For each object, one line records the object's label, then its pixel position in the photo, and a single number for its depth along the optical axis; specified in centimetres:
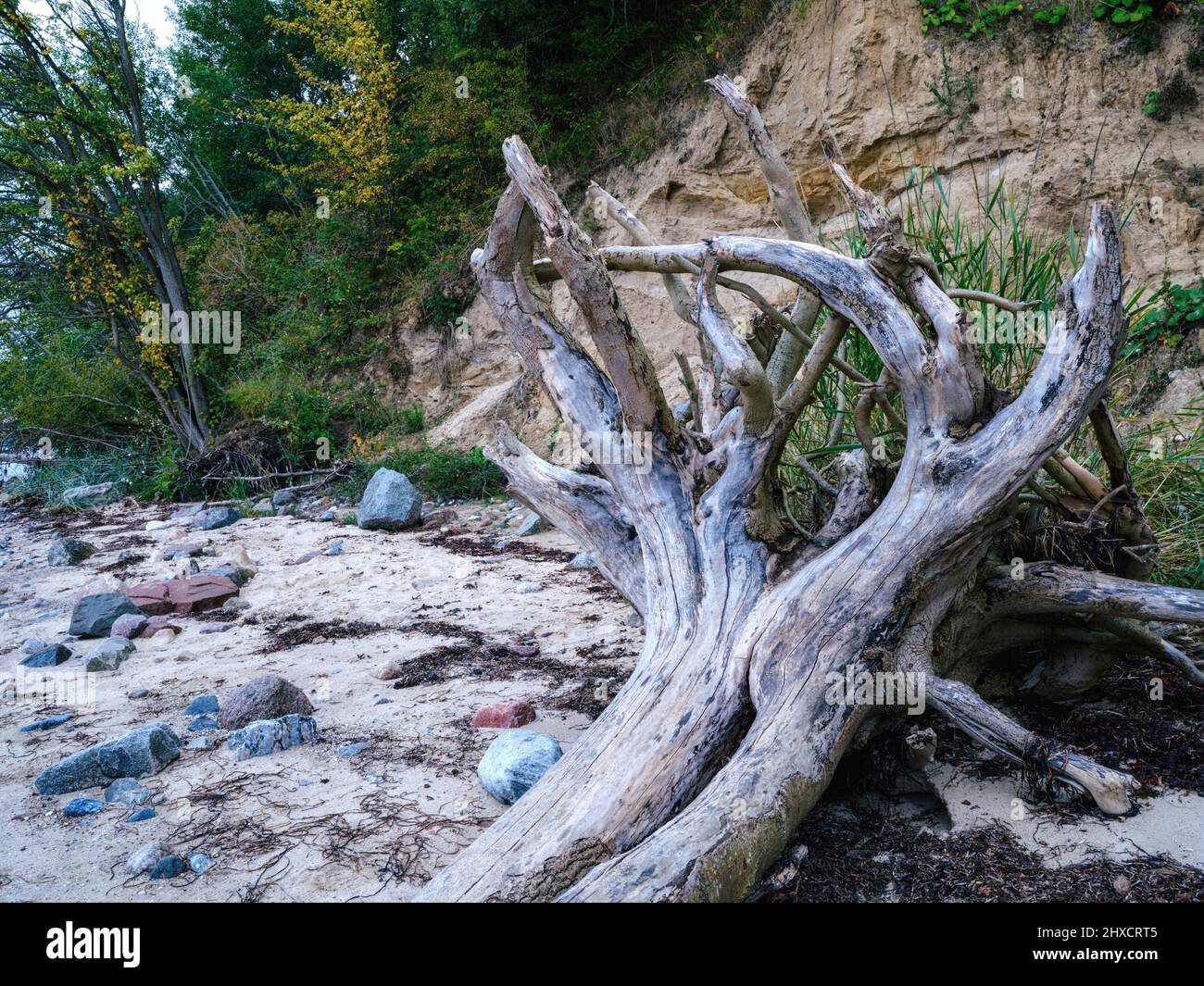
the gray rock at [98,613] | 449
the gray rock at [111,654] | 388
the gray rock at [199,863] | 211
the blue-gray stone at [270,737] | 279
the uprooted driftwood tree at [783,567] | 190
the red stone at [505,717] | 297
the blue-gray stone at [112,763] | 260
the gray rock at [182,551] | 664
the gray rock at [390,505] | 711
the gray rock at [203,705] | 321
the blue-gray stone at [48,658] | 401
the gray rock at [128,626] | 438
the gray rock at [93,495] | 990
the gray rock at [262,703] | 303
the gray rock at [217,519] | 794
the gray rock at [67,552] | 669
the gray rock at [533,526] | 665
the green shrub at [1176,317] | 600
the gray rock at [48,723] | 318
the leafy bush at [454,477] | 826
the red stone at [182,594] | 488
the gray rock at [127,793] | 250
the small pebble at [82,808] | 243
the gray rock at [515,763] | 240
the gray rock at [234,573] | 547
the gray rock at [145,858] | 211
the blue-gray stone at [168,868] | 209
